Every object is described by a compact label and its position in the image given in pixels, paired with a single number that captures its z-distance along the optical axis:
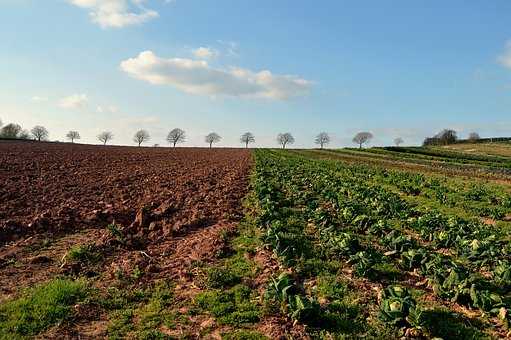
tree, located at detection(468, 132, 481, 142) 160.25
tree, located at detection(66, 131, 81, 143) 177.25
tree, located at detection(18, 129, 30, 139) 131.49
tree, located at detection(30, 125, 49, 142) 156.35
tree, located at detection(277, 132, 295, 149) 190.12
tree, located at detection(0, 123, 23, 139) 123.92
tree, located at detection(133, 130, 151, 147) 176.62
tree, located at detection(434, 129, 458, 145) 131.84
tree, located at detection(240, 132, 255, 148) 187.25
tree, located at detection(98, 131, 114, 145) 180.75
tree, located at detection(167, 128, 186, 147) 173.88
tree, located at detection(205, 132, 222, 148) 189.38
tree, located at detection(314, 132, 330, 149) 193.12
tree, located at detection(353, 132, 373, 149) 176.75
